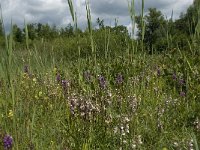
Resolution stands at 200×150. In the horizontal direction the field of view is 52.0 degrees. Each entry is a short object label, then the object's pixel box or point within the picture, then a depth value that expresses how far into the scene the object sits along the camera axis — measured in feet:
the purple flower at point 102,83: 5.76
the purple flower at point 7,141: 3.68
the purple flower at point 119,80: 7.05
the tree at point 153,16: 119.47
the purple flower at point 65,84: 6.33
